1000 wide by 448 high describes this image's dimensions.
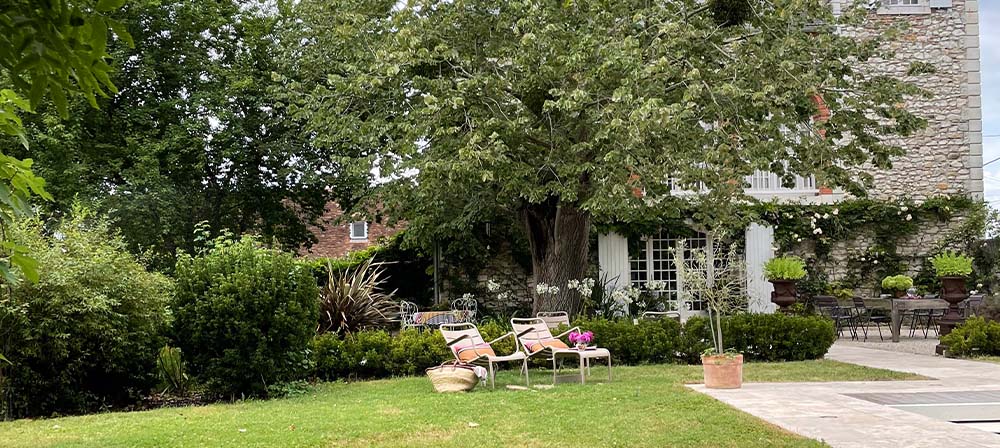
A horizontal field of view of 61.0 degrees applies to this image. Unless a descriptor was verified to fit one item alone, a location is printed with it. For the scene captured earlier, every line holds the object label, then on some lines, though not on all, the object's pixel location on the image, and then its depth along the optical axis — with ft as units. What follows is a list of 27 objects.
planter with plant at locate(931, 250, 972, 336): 41.34
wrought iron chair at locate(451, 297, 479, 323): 52.54
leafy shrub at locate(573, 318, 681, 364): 35.06
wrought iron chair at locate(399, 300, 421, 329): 43.29
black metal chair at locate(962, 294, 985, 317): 44.48
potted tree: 26.68
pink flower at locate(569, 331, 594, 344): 31.60
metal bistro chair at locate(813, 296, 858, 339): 45.88
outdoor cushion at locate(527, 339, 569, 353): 30.45
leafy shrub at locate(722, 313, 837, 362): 36.11
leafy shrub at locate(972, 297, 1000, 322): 42.65
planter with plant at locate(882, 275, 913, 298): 49.08
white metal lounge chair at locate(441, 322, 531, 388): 28.96
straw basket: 27.71
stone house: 55.83
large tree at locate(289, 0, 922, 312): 33.94
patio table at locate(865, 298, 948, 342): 41.78
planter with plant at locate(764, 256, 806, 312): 43.60
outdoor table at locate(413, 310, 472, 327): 43.78
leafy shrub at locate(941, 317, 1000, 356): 36.45
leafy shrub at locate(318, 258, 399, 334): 37.60
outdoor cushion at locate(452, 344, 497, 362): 29.55
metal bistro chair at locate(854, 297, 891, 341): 45.52
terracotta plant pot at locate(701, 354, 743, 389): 26.63
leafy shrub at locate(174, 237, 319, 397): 28.04
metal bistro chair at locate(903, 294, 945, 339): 48.52
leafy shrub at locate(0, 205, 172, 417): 25.54
